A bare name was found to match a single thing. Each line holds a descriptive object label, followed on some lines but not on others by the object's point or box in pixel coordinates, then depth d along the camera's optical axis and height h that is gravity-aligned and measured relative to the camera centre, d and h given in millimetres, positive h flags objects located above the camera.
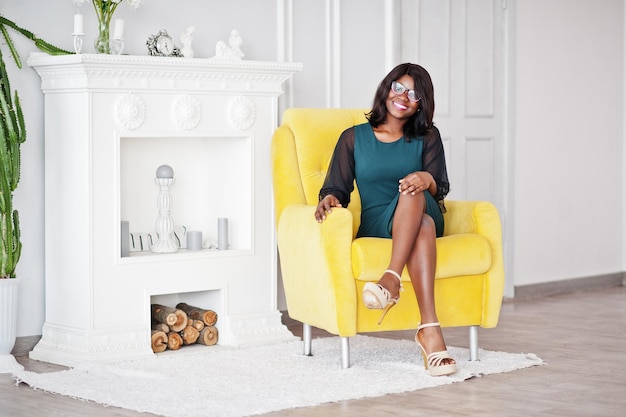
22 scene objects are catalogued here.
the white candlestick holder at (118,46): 4477 +631
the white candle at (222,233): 4812 -156
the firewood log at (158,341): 4523 -602
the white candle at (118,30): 4469 +696
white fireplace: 4332 +23
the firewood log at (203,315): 4707 -512
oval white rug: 3498 -647
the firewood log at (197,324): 4684 -548
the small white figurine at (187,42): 4680 +679
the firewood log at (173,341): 4586 -609
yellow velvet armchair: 3920 -207
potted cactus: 4145 -77
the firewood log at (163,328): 4582 -553
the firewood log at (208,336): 4688 -602
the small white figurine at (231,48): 4785 +670
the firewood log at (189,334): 4652 -591
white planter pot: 4133 -485
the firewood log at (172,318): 4598 -513
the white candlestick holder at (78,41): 4387 +636
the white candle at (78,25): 4379 +703
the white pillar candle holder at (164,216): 4656 -79
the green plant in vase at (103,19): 4422 +737
